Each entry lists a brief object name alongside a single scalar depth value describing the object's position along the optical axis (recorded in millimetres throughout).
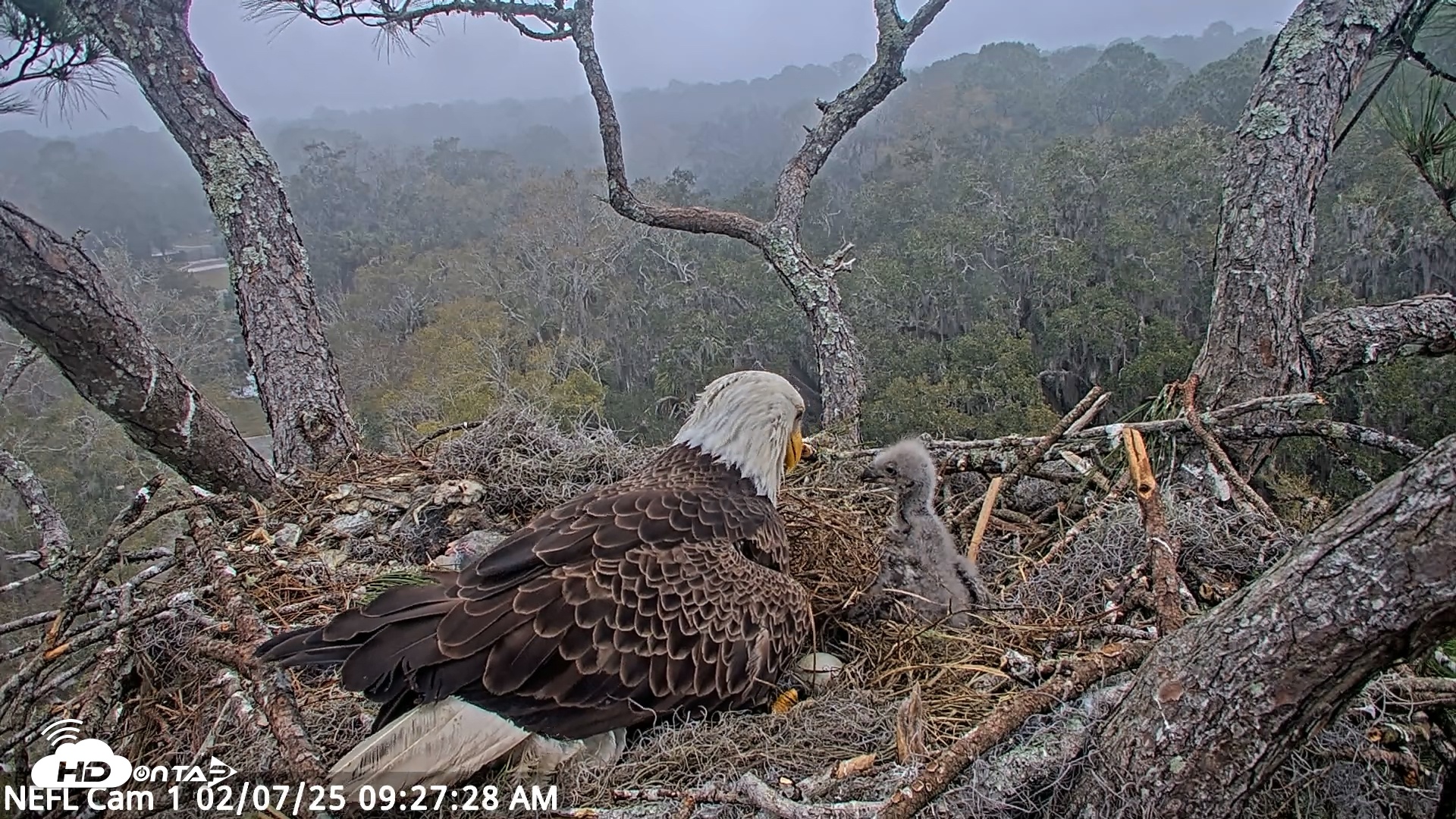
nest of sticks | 1845
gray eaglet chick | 2754
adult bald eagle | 2123
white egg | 2670
